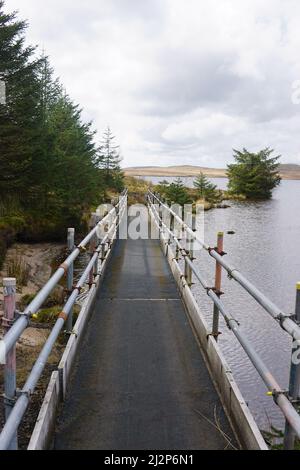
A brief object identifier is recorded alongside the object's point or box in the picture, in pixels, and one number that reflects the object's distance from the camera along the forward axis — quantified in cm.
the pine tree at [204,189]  5230
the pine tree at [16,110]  1878
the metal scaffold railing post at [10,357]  269
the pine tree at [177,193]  3672
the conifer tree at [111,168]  4397
